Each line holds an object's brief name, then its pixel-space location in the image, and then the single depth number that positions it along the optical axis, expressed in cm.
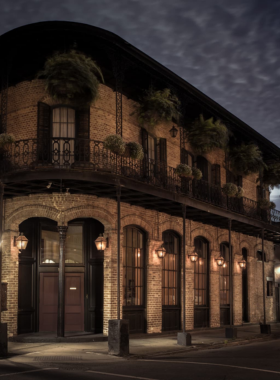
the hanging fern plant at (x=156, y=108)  1764
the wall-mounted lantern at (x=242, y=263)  2428
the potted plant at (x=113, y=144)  1488
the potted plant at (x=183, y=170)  1797
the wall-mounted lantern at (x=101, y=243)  1595
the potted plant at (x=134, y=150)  1585
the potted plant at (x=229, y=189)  2120
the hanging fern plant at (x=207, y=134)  1998
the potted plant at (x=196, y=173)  1869
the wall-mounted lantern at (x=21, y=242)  1536
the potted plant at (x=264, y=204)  2505
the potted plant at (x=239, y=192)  2178
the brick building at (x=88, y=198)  1516
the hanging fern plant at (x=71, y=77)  1454
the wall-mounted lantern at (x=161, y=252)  1845
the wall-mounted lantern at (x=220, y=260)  2215
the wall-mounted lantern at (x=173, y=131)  1952
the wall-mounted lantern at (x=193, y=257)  2020
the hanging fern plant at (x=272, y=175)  2622
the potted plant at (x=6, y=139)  1491
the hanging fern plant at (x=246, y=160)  2311
